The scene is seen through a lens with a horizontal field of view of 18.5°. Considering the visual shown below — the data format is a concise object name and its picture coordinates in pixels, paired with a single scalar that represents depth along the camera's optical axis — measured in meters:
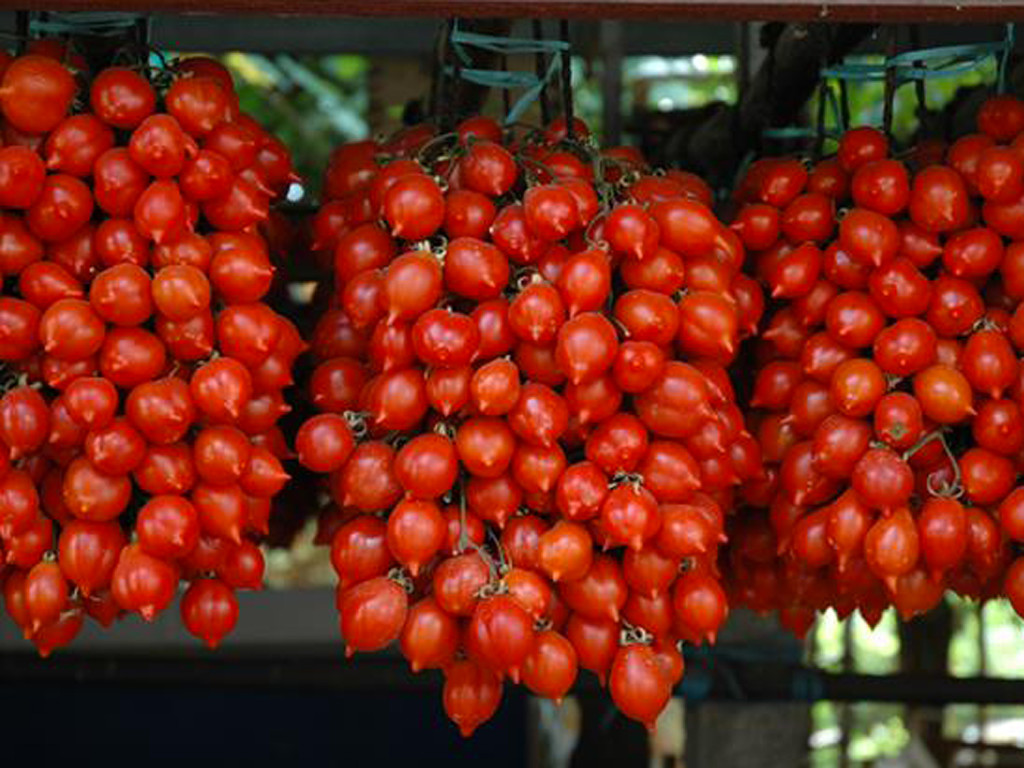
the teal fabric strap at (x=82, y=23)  1.72
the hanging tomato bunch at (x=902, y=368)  1.71
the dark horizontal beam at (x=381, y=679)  2.20
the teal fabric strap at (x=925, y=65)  1.77
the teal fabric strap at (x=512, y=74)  1.75
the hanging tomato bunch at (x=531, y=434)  1.66
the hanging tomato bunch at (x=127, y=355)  1.64
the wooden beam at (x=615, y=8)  1.58
